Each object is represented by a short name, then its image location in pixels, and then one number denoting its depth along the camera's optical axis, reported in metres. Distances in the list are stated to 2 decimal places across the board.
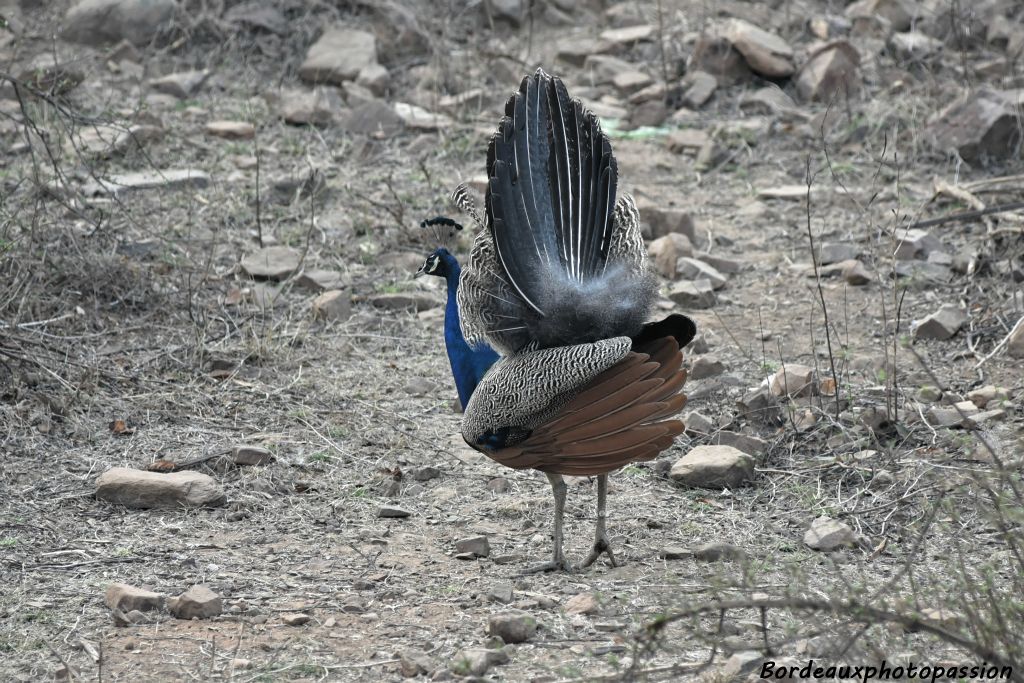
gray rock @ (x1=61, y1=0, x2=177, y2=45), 19.58
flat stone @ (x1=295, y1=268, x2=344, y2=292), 13.51
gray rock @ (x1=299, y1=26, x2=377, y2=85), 18.89
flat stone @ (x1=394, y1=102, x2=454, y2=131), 17.48
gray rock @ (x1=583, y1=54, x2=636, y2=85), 19.44
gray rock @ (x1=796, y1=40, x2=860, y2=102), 18.14
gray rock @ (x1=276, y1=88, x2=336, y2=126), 17.48
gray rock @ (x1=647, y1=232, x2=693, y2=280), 13.91
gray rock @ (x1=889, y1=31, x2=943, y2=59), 18.70
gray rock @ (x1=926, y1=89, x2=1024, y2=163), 15.62
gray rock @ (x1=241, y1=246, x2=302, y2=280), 13.56
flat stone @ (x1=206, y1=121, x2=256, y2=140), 16.98
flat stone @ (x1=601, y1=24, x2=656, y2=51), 20.41
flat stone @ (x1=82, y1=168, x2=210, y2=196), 14.94
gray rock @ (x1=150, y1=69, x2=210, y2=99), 18.41
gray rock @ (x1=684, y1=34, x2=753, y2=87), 18.92
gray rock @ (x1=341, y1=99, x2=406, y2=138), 17.34
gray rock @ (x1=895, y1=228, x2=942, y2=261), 13.80
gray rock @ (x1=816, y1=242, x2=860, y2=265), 14.10
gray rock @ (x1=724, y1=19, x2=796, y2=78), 18.80
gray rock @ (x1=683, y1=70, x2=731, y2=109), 18.42
